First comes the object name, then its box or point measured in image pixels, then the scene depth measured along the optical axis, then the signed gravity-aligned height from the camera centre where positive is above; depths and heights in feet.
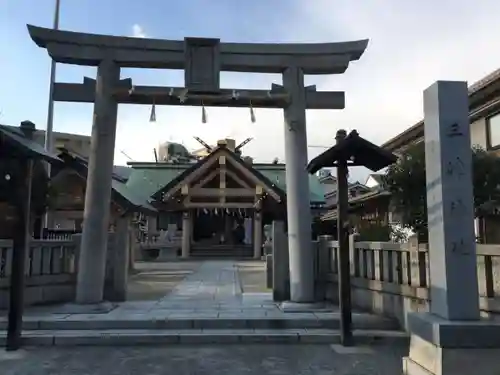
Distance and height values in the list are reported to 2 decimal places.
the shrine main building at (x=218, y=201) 82.12 +7.89
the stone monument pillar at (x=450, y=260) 15.23 -0.56
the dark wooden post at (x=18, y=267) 21.56 -1.26
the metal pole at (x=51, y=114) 57.67 +16.54
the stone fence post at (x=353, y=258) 29.66 -0.93
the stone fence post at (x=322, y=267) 32.81 -1.72
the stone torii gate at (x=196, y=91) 29.09 +10.18
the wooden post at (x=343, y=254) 22.53 -0.53
